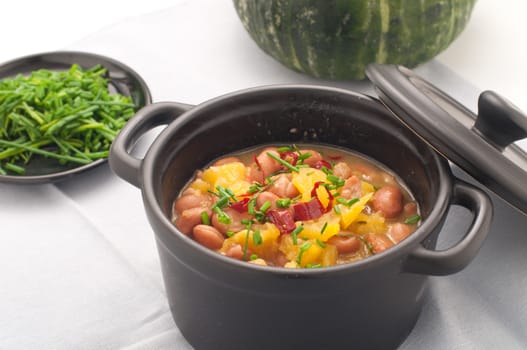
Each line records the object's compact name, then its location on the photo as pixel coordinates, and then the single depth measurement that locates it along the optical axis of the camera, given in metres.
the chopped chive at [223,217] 0.54
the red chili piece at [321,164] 0.58
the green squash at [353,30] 0.67
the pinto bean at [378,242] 0.53
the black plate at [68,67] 0.66
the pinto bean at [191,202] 0.56
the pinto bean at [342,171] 0.58
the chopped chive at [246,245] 0.53
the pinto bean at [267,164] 0.58
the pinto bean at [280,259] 0.53
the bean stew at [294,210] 0.53
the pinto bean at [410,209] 0.57
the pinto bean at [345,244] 0.53
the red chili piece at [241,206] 0.55
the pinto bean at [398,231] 0.54
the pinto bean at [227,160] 0.59
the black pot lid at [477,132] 0.52
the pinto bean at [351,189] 0.56
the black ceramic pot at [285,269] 0.50
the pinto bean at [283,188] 0.56
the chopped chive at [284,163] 0.57
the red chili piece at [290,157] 0.58
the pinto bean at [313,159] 0.59
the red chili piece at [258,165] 0.58
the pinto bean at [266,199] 0.55
